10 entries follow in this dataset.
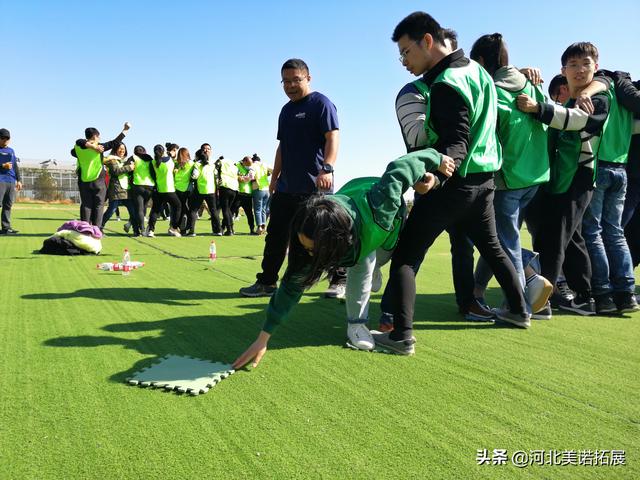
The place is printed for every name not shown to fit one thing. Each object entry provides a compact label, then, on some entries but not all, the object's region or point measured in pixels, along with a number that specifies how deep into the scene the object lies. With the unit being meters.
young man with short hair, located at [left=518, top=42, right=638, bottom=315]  3.79
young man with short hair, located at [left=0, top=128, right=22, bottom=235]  9.90
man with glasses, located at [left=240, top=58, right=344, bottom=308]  4.32
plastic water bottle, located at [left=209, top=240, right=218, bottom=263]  6.88
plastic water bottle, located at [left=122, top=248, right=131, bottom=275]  5.67
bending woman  2.28
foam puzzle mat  2.28
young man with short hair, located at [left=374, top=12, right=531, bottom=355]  2.76
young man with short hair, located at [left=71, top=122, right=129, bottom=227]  8.66
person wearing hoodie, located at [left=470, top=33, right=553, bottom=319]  3.53
